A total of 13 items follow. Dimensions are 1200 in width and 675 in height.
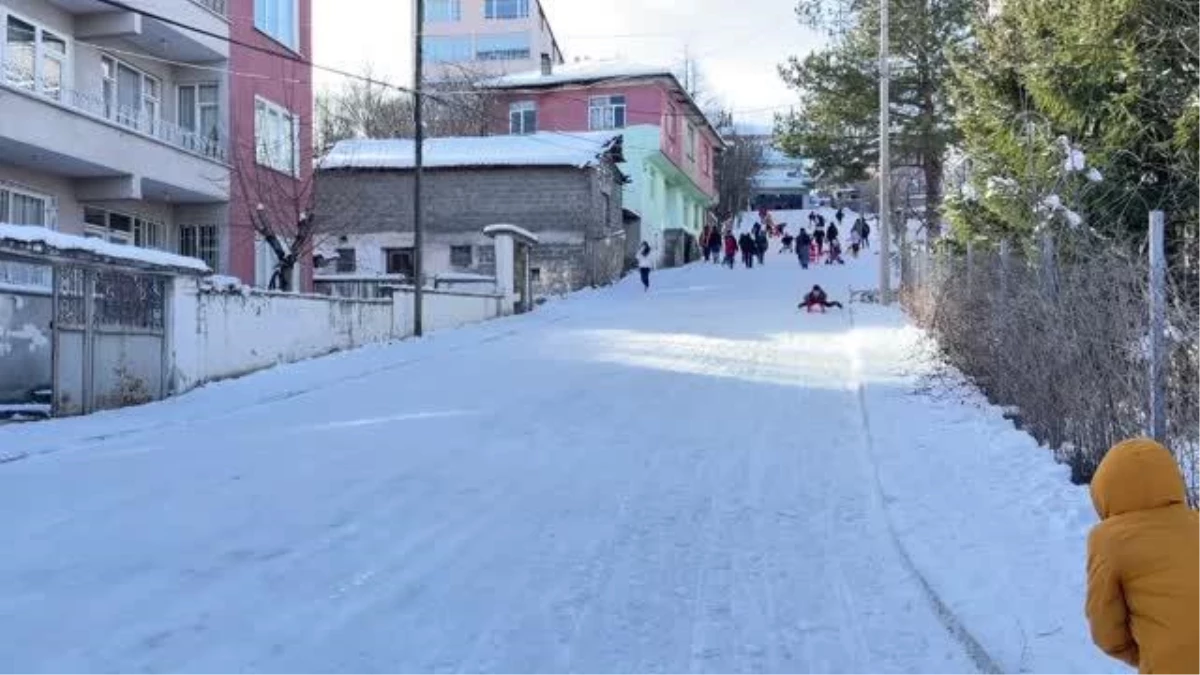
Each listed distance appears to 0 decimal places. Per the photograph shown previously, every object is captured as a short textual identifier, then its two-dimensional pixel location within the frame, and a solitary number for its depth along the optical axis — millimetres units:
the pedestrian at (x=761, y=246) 50844
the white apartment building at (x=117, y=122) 21406
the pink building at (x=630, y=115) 53406
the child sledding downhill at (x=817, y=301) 29156
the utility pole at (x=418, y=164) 25062
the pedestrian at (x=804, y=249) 47250
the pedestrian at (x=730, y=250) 49531
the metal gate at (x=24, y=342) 13547
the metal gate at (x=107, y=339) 14180
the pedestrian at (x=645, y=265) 40000
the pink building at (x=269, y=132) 27766
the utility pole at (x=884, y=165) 29684
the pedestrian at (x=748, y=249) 49531
